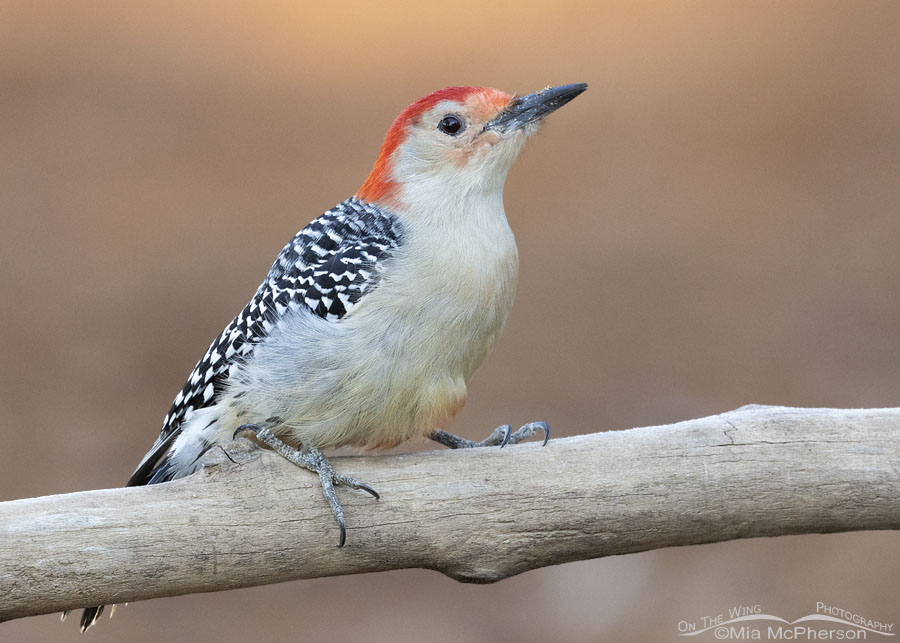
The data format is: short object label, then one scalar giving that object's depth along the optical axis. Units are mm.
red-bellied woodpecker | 5289
